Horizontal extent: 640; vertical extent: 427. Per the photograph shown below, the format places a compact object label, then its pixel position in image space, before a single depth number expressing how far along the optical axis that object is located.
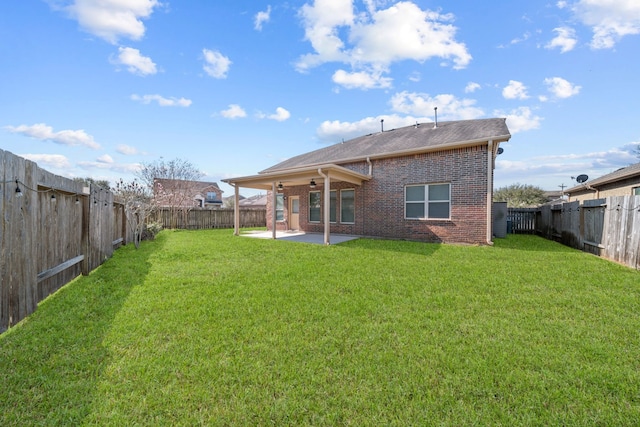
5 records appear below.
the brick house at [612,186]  11.10
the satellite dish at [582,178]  16.20
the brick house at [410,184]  9.42
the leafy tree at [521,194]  31.07
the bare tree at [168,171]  24.12
